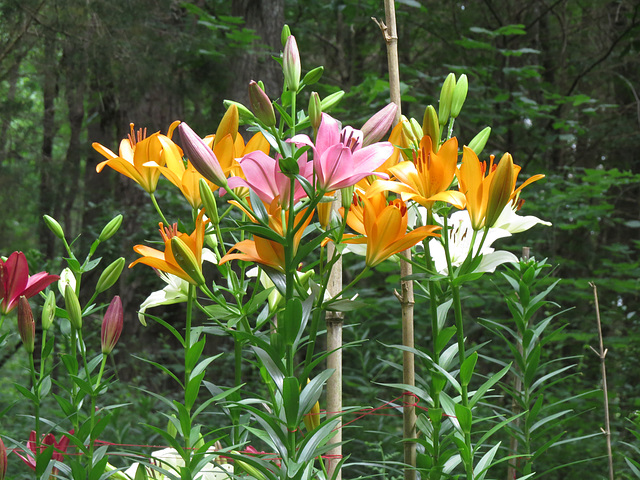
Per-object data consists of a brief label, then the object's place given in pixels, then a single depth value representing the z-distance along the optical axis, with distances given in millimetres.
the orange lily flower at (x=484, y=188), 2146
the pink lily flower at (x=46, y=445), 2348
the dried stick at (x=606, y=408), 2385
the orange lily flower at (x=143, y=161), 2230
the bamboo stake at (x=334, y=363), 2269
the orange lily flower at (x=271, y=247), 2104
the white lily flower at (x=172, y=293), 2278
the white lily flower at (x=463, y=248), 2214
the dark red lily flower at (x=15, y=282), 2322
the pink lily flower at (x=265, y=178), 2106
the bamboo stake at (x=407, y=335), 2289
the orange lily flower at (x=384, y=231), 2122
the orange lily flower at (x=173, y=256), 2145
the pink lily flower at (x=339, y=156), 2097
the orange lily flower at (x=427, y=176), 2158
